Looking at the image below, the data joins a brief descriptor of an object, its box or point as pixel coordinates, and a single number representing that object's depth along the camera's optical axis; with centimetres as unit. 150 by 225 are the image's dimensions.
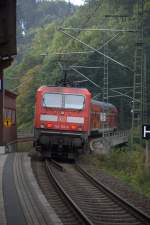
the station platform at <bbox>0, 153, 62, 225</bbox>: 1109
